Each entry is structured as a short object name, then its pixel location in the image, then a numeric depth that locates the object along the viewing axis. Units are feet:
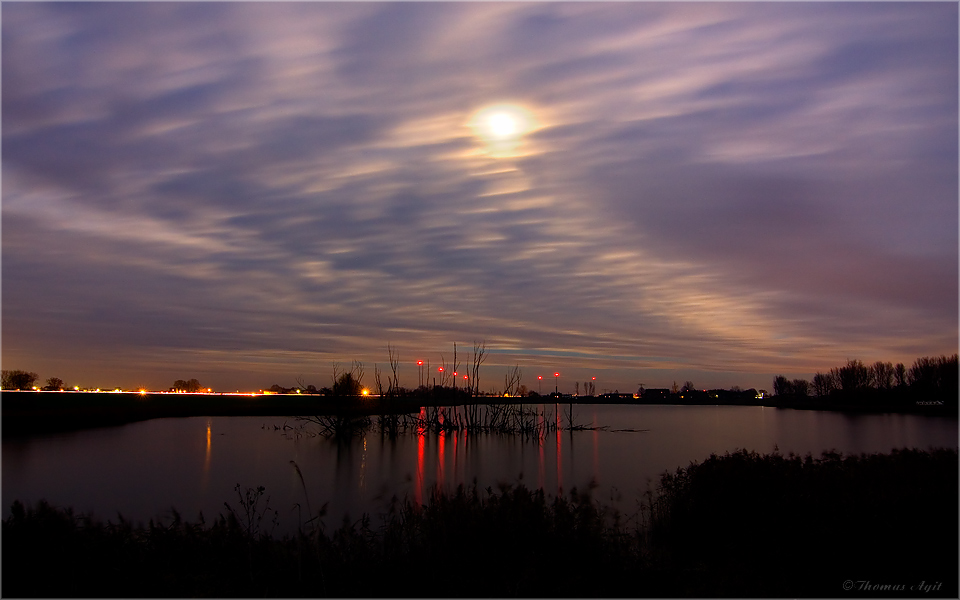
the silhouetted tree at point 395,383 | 159.71
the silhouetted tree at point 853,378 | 397.97
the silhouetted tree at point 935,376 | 181.16
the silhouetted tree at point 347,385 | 163.43
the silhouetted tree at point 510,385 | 163.32
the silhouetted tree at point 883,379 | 369.09
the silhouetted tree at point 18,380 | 218.83
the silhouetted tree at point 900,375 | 351.56
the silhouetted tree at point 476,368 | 166.28
